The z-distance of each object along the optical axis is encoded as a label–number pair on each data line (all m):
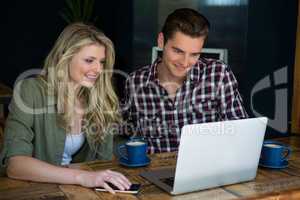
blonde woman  3.12
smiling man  3.68
